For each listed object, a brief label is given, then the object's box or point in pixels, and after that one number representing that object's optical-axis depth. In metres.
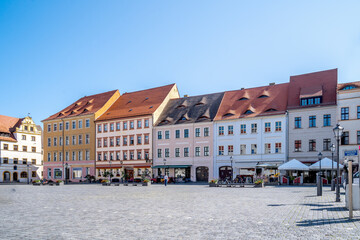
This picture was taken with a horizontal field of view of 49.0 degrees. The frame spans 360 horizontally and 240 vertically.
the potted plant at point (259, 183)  36.25
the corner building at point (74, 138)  68.81
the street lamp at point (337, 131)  19.38
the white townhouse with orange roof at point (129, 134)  61.38
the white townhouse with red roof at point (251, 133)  49.56
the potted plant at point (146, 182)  43.01
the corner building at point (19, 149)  77.75
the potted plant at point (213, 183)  39.38
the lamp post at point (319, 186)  22.27
